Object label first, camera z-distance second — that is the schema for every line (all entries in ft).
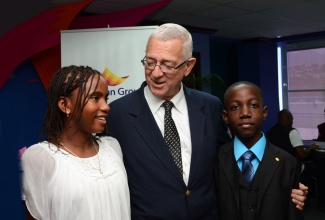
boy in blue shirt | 4.67
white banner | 11.30
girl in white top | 3.59
